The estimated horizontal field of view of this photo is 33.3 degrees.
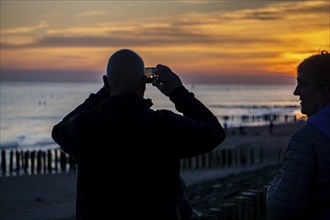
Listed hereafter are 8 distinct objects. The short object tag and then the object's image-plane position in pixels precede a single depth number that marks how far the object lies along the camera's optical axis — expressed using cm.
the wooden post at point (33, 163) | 2631
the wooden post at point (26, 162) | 2694
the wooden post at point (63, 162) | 2688
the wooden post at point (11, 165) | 2641
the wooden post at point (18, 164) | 2661
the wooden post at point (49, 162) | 2662
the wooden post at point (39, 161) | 2663
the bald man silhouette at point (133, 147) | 275
